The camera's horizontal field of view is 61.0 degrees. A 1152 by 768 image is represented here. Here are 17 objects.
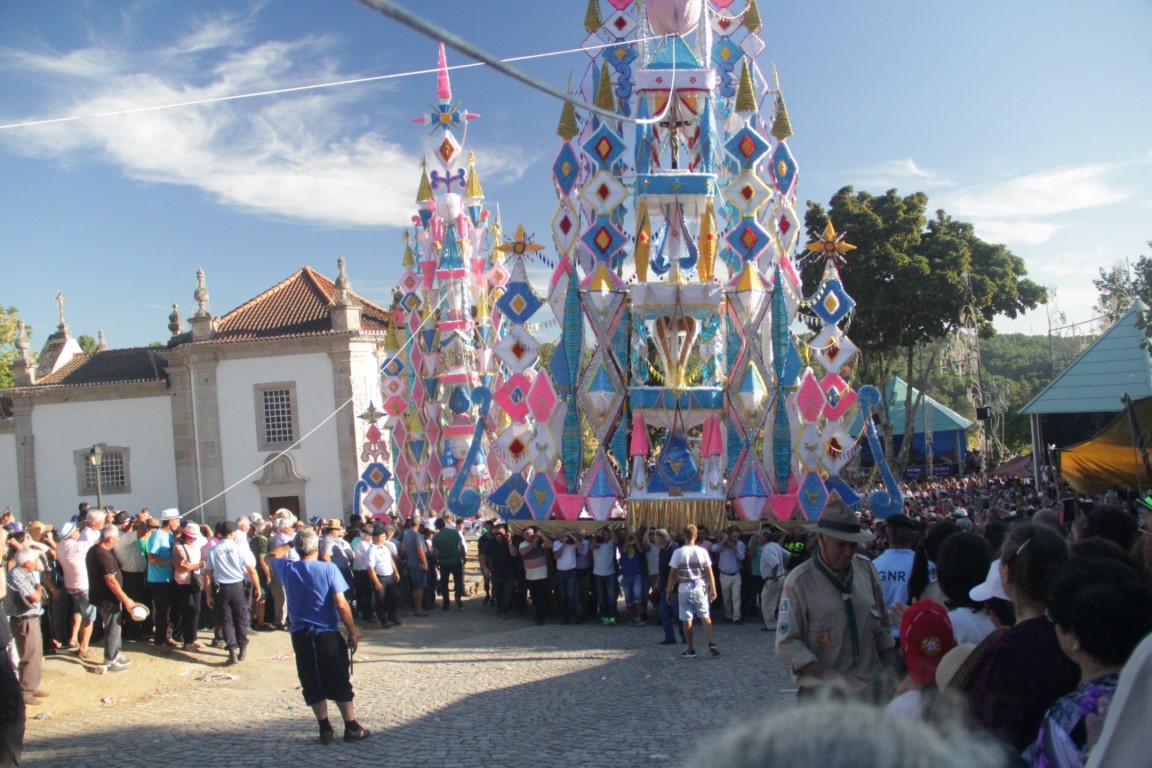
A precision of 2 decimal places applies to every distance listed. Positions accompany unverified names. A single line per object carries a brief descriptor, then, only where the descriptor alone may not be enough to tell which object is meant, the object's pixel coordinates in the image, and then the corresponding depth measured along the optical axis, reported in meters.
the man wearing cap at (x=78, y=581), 10.98
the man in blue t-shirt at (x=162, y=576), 11.77
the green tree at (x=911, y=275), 30.77
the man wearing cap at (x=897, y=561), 5.90
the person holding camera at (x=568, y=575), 14.88
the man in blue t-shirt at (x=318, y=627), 7.81
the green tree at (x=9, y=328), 41.50
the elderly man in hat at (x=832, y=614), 4.83
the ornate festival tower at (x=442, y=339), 25.97
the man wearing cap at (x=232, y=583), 11.36
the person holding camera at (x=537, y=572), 15.25
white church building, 33.44
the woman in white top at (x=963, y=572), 4.52
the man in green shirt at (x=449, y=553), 16.62
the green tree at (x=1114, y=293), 32.85
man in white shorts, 11.09
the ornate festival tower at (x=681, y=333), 17.48
